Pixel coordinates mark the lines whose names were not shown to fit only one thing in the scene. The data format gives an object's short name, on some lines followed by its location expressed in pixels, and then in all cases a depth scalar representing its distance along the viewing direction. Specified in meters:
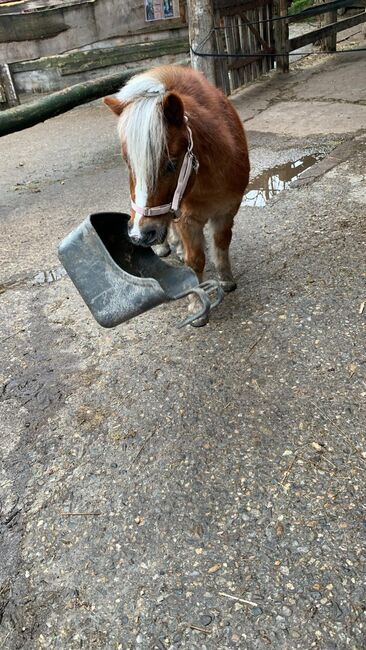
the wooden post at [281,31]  7.98
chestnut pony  2.14
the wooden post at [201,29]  6.04
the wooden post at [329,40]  9.09
